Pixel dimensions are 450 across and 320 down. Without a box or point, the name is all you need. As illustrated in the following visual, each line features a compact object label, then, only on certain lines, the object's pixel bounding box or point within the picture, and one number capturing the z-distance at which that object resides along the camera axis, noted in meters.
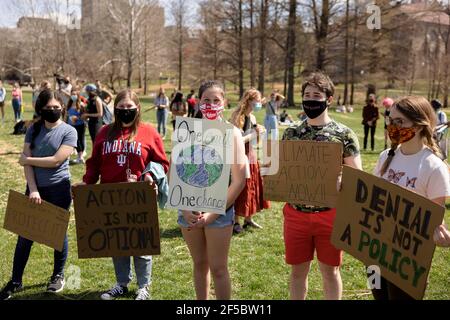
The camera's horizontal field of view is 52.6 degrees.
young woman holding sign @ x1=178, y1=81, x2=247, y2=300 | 3.26
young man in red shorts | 3.35
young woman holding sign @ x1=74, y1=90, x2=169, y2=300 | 3.82
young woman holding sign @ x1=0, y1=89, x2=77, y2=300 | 4.05
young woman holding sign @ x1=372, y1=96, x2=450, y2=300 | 2.81
